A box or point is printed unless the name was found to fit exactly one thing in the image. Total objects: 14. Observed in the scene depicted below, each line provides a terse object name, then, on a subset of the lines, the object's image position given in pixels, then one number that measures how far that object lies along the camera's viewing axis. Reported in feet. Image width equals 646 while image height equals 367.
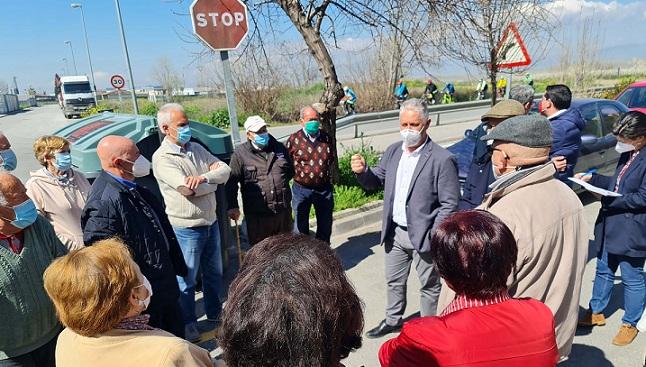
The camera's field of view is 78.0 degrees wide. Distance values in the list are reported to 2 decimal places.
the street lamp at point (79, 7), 106.28
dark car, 19.13
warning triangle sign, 19.27
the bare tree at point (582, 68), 68.80
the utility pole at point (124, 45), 55.16
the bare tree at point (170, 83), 101.71
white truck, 97.25
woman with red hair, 4.28
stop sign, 11.55
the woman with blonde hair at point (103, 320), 4.40
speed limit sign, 62.54
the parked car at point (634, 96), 31.71
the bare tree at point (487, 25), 19.62
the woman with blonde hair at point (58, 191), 9.52
